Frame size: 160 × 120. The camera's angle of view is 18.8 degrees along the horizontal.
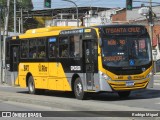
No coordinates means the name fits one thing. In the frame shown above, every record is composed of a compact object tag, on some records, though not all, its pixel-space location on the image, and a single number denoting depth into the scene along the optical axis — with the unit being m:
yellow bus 18.33
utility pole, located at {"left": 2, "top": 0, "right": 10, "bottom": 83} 36.30
